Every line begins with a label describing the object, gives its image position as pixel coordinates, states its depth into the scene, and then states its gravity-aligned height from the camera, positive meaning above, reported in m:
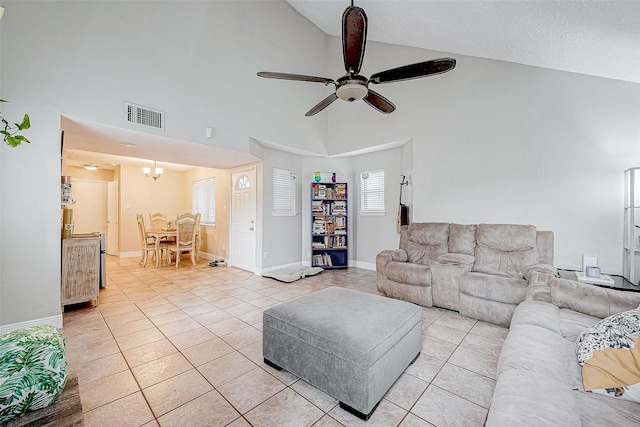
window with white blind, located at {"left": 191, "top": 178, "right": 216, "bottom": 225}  7.03 +0.30
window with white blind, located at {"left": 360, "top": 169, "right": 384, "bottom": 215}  5.54 +0.42
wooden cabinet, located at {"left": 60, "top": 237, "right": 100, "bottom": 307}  3.29 -0.77
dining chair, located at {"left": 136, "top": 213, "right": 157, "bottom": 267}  6.01 -0.78
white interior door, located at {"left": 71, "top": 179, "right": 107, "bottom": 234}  7.49 +0.09
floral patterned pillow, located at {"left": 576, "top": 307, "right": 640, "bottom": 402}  1.18 -0.69
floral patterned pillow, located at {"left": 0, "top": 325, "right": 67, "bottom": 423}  0.87 -0.57
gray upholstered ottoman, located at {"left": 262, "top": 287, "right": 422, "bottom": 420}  1.61 -0.88
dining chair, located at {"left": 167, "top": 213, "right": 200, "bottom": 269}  5.96 -0.57
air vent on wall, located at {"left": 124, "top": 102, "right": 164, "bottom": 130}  3.27 +1.19
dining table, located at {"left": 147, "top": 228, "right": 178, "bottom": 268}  5.91 -0.57
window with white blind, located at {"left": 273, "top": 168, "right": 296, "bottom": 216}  5.44 +0.39
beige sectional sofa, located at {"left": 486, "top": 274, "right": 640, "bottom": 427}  1.02 -0.74
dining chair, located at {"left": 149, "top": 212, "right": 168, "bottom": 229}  6.92 -0.29
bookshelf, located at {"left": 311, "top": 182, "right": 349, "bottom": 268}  5.64 -0.20
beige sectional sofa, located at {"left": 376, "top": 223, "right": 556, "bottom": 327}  2.92 -0.70
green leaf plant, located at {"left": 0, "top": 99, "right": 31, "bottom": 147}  1.09 +0.30
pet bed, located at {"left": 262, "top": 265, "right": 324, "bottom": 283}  4.71 -1.17
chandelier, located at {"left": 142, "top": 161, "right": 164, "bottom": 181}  6.42 +0.92
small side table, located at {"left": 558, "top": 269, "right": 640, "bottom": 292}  2.63 -0.72
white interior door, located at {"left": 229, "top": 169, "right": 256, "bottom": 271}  5.43 -0.21
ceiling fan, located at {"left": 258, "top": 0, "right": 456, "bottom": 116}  2.13 +1.27
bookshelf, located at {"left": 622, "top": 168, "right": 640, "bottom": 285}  2.95 -0.13
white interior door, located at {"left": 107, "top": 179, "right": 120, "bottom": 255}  7.41 -0.22
